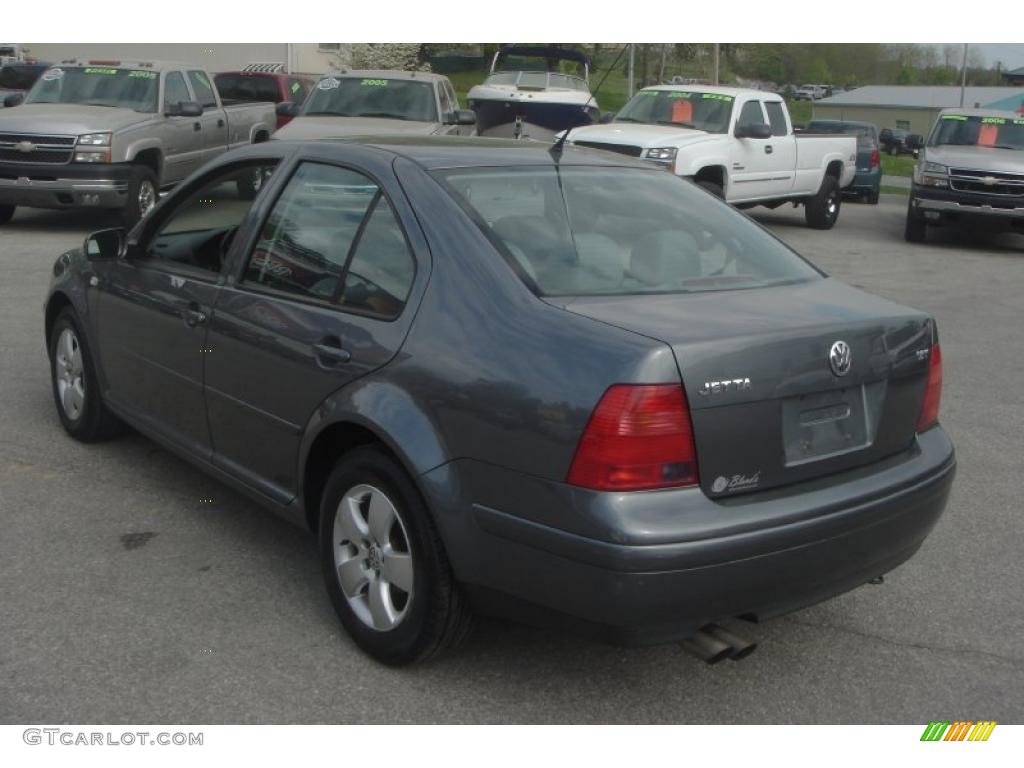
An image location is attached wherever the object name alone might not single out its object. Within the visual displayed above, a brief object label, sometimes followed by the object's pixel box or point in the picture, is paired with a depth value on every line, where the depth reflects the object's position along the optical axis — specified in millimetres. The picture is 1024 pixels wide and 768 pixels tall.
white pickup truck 14742
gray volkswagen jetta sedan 3230
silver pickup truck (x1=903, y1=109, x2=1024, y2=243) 16047
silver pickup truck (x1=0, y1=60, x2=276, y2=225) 13695
